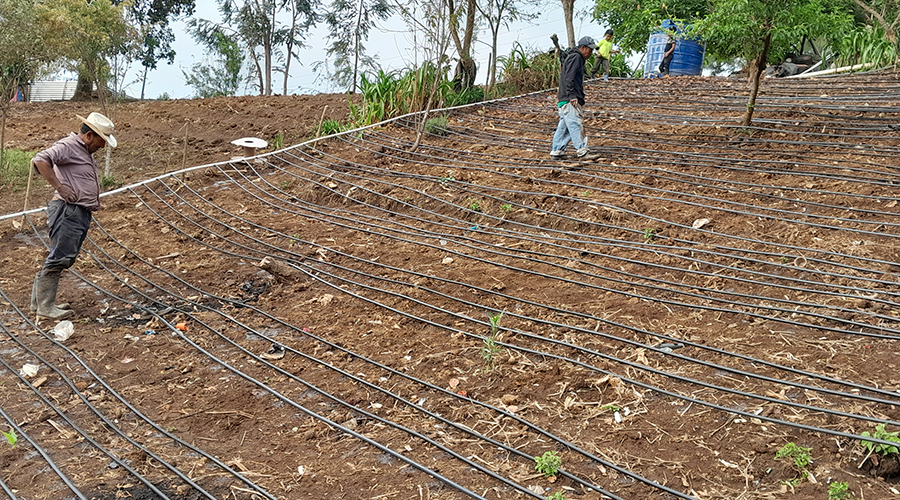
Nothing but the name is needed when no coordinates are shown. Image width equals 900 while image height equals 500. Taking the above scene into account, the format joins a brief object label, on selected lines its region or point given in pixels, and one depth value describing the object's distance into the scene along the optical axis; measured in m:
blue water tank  12.12
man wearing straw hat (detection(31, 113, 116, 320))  3.93
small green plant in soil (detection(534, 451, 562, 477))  2.60
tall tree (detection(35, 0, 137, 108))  7.37
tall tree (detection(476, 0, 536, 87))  10.04
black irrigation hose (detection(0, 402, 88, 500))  2.51
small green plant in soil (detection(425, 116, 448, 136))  7.88
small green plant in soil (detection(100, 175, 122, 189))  7.32
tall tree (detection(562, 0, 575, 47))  14.18
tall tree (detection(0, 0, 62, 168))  7.15
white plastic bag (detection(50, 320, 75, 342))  3.89
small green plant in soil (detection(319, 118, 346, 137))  8.77
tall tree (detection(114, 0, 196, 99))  17.67
